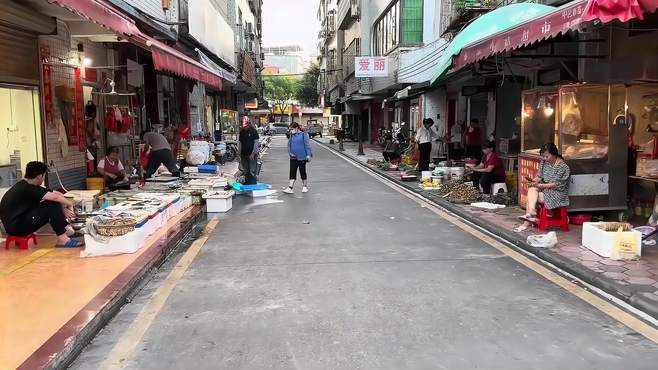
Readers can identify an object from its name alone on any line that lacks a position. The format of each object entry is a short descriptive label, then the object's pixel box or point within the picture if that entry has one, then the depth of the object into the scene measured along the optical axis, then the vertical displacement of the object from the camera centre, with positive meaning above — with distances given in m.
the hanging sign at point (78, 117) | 10.49 +0.22
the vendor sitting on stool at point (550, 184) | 8.51 -0.90
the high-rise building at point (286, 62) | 130.59 +14.56
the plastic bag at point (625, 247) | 6.75 -1.45
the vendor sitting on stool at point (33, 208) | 7.17 -0.97
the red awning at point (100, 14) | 6.14 +1.35
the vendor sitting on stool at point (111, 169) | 11.10 -0.77
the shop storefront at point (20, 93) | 8.22 +0.56
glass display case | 8.99 -0.30
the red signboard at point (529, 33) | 6.68 +1.19
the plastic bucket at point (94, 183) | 10.94 -1.01
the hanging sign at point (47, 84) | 9.27 +0.73
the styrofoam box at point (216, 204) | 11.23 -1.48
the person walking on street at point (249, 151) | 14.43 -0.60
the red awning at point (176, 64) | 9.42 +1.17
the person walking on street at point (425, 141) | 16.58 -0.48
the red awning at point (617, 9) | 5.28 +1.04
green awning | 10.40 +1.83
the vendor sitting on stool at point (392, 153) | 21.00 -1.02
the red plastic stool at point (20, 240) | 7.33 -1.39
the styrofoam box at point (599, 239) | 6.79 -1.40
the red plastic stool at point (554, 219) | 8.57 -1.44
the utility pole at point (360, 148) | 29.17 -1.14
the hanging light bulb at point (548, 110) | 9.77 +0.21
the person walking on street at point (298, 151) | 13.96 -0.60
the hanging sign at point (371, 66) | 24.38 +2.46
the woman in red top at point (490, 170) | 12.04 -0.97
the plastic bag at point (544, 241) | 7.38 -1.50
